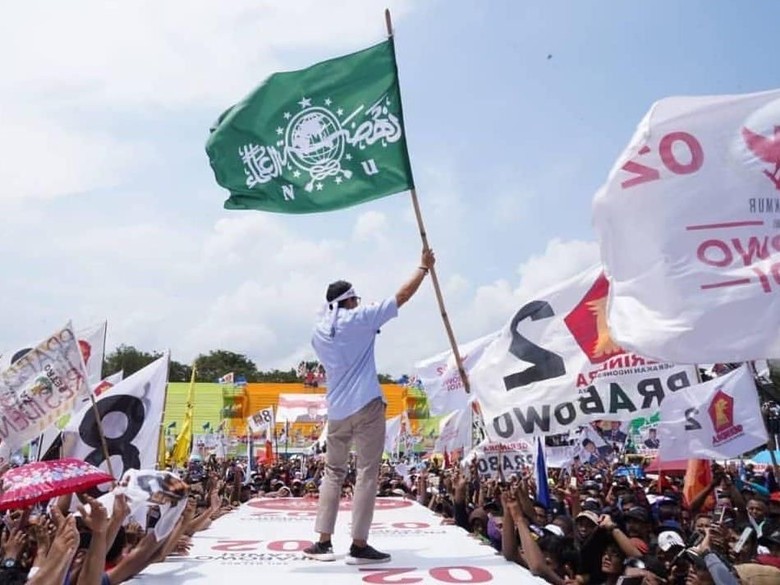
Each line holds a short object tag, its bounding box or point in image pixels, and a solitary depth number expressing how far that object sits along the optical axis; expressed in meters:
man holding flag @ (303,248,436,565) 4.45
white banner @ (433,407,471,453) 13.50
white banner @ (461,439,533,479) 13.07
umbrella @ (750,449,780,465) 24.00
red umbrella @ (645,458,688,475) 10.24
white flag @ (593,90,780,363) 4.23
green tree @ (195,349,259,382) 90.69
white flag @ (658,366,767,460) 7.07
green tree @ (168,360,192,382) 86.31
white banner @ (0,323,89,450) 8.23
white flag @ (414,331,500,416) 12.40
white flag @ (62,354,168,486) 7.74
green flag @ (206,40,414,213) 5.34
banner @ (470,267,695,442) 7.15
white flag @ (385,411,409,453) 20.08
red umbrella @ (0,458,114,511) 3.83
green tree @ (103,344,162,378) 78.14
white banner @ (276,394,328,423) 33.59
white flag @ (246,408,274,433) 26.41
